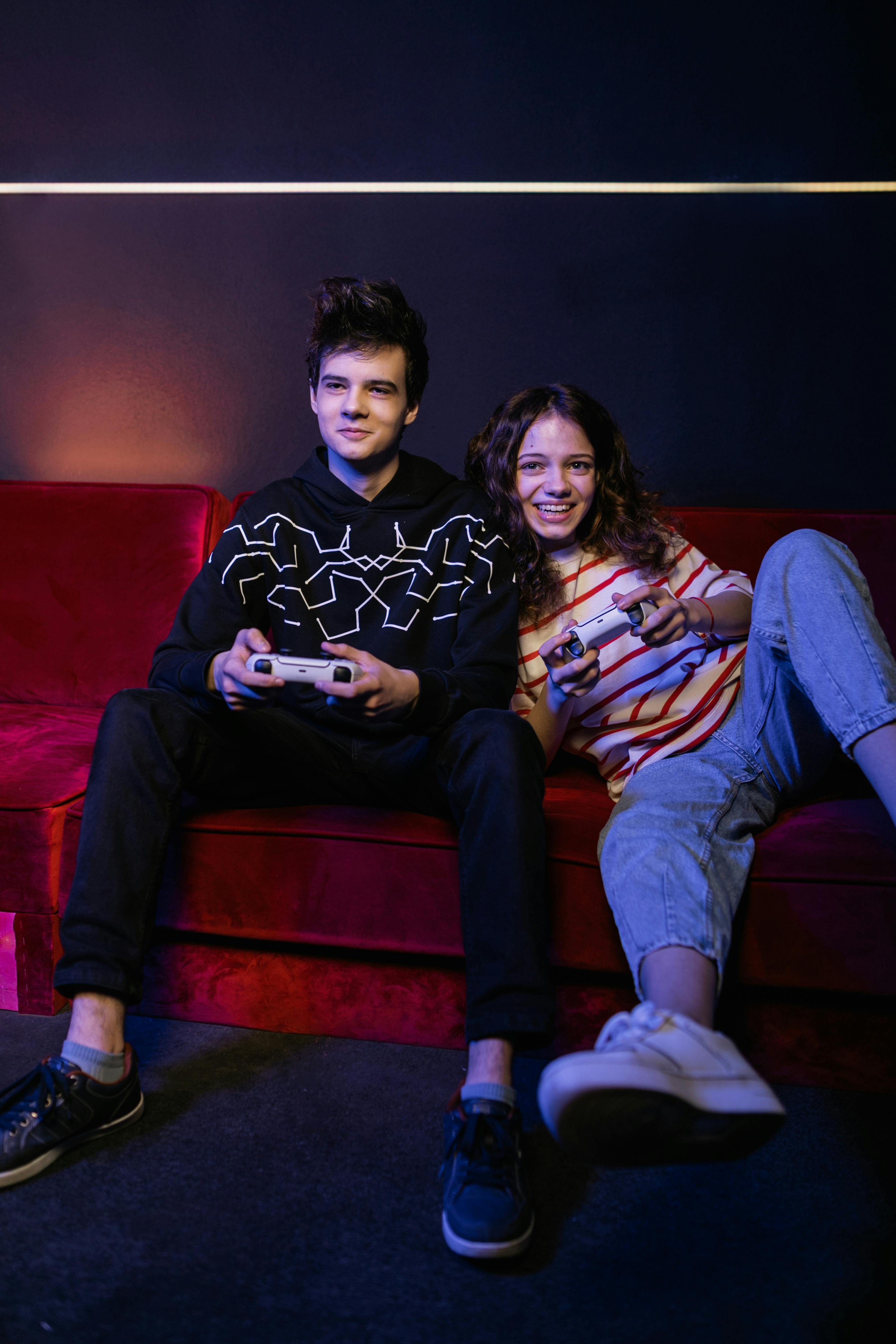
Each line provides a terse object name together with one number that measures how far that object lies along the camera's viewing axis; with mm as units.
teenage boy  1001
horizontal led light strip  2002
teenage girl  782
